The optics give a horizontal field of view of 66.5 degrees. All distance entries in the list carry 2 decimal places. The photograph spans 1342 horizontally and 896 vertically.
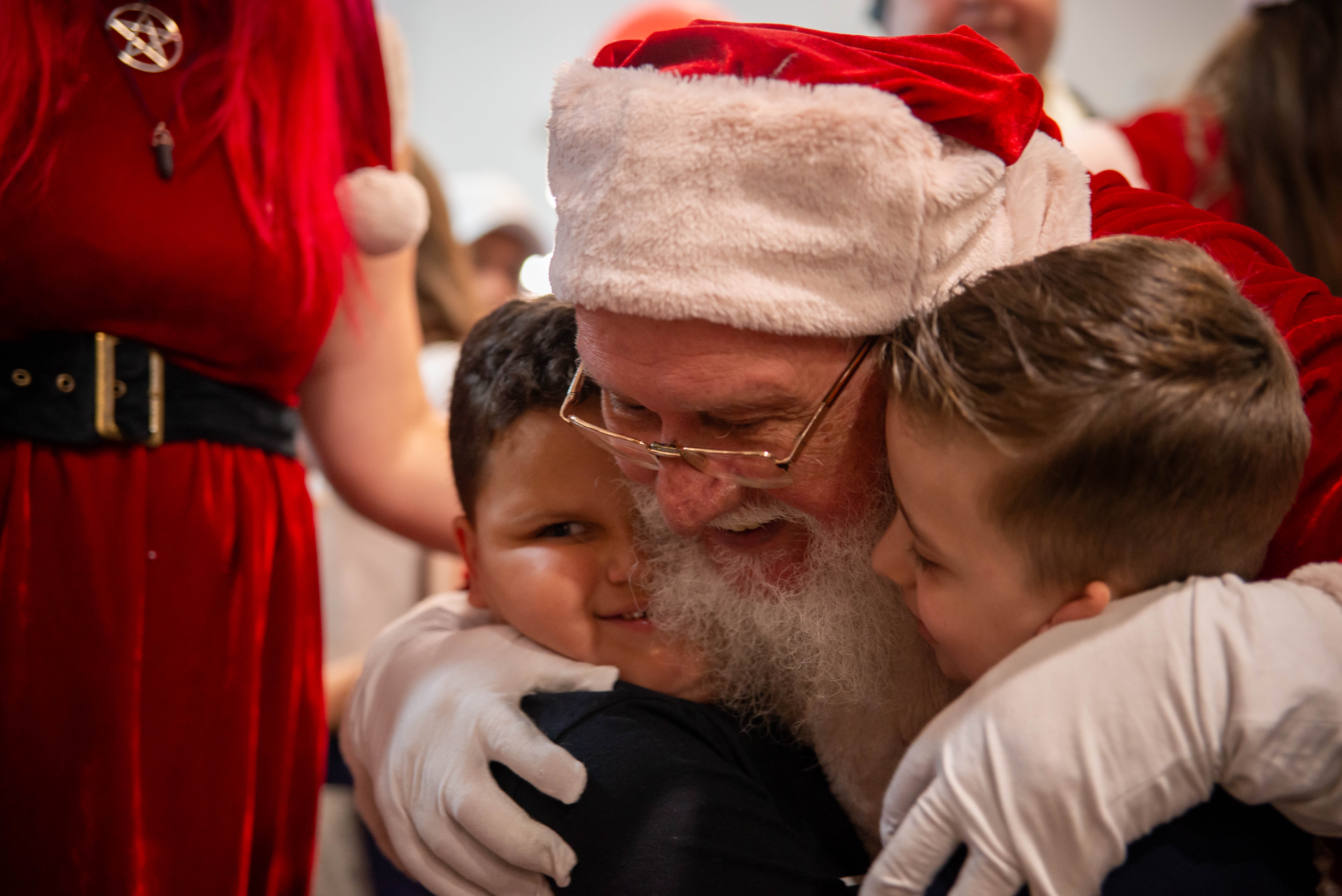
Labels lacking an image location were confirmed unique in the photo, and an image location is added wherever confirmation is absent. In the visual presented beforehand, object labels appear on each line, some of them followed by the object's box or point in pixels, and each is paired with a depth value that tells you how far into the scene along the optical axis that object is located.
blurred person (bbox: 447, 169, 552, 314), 3.79
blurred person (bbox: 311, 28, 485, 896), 2.37
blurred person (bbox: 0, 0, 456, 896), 1.04
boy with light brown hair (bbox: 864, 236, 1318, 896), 0.71
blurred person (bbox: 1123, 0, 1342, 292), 1.74
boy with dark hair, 0.84
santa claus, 0.68
